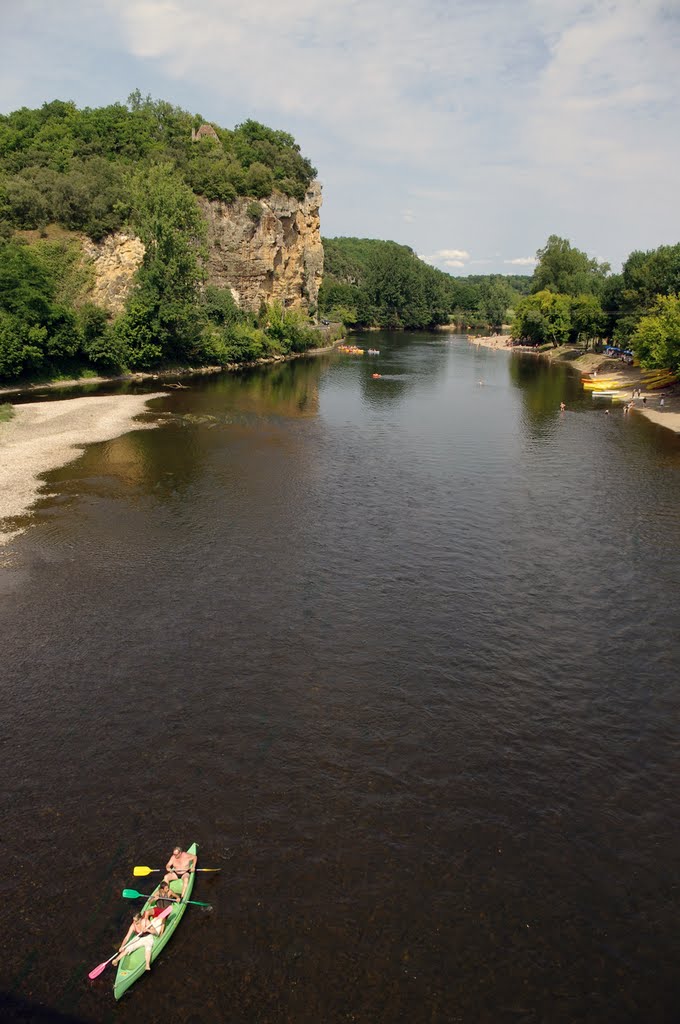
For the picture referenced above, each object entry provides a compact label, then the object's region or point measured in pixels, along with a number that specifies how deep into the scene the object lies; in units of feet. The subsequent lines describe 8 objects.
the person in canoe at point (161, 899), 38.81
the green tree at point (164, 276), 223.30
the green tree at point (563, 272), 431.84
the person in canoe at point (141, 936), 36.65
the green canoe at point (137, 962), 35.22
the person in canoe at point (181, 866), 40.78
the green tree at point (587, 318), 342.03
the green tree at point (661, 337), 193.88
